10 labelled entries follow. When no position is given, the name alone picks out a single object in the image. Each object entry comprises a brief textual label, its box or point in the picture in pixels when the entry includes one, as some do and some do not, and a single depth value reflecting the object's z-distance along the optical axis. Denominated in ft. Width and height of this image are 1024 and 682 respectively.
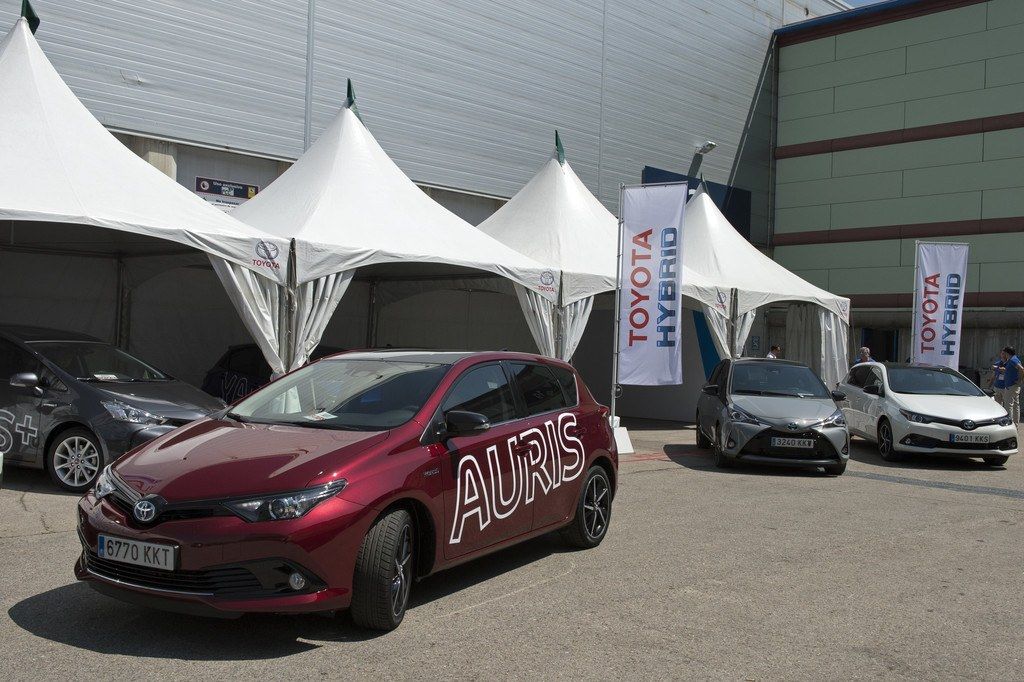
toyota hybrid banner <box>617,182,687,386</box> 46.68
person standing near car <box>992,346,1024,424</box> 64.44
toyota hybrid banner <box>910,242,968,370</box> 64.13
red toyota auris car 15.33
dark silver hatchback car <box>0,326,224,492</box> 29.60
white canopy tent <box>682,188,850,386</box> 59.11
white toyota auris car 44.70
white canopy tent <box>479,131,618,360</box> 48.65
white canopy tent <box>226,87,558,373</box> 37.63
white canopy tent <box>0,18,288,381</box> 33.45
